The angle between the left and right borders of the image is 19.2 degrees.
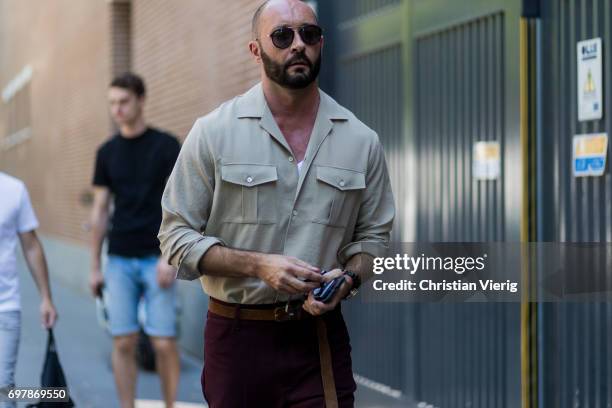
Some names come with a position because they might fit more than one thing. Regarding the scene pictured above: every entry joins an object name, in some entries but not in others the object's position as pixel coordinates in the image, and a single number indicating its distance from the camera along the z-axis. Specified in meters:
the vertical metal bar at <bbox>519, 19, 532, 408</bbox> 9.11
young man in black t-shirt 10.71
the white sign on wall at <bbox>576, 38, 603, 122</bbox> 8.15
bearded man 5.66
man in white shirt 8.13
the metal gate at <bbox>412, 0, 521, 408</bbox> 9.41
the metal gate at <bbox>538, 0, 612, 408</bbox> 8.13
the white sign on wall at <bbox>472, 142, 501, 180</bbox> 9.63
